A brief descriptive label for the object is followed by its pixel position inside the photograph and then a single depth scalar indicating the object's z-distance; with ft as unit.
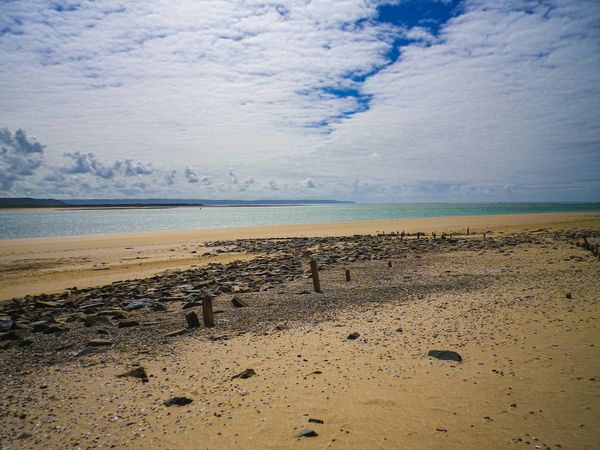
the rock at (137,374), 23.97
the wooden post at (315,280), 47.44
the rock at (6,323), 36.60
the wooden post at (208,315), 33.94
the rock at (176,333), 32.13
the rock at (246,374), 23.48
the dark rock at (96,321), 37.17
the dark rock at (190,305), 42.98
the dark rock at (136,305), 44.06
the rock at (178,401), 20.53
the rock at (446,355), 24.64
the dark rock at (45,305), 47.11
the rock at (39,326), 35.57
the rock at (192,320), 34.01
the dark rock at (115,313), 39.78
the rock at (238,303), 41.04
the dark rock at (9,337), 33.35
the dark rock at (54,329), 34.99
